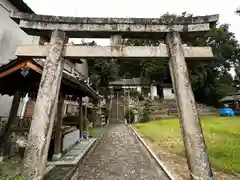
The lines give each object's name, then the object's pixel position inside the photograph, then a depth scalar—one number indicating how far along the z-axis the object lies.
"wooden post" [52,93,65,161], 6.16
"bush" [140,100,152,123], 21.52
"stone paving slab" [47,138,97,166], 5.78
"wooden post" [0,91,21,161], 5.81
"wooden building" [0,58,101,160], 4.97
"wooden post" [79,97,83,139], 9.75
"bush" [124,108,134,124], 22.78
